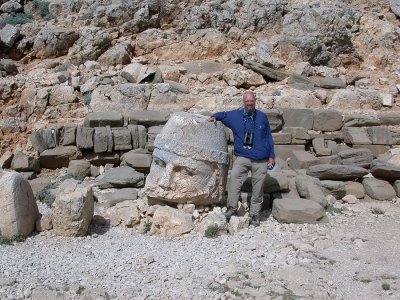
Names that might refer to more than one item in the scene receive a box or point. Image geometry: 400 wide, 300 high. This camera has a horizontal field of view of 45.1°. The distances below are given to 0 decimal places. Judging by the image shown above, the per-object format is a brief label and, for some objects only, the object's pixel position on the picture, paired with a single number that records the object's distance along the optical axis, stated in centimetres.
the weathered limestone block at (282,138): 1057
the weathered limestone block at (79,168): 958
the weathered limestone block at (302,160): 975
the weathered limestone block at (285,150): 1052
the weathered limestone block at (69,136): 1002
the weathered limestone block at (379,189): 865
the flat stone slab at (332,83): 1319
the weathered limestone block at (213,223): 701
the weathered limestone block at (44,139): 1004
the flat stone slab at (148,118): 1045
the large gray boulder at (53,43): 1512
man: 728
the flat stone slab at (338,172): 885
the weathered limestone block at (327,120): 1111
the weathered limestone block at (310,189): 802
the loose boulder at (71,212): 671
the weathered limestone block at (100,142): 994
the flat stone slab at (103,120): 1027
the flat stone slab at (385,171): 873
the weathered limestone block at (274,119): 1069
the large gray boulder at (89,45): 1470
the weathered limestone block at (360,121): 1109
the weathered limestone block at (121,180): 870
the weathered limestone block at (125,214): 734
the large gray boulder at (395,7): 1728
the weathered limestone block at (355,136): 1067
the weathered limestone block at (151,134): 987
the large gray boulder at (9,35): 1520
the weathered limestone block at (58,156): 986
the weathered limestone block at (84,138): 992
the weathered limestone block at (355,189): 873
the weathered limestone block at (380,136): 1070
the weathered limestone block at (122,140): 1000
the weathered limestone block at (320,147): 1036
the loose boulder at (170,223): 699
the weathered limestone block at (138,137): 1015
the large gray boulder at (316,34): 1504
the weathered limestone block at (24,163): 951
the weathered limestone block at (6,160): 964
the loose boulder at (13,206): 655
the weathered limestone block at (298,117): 1111
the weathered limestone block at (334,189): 867
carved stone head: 727
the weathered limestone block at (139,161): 927
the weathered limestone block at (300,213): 743
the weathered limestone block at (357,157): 948
